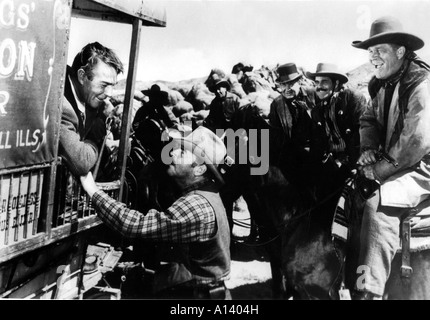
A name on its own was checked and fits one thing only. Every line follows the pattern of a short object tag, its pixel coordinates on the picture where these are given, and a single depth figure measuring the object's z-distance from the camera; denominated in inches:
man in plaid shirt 144.2
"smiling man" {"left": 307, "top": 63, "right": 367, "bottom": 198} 165.3
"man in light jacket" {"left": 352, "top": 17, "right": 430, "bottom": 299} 150.8
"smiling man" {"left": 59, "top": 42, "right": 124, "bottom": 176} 150.3
